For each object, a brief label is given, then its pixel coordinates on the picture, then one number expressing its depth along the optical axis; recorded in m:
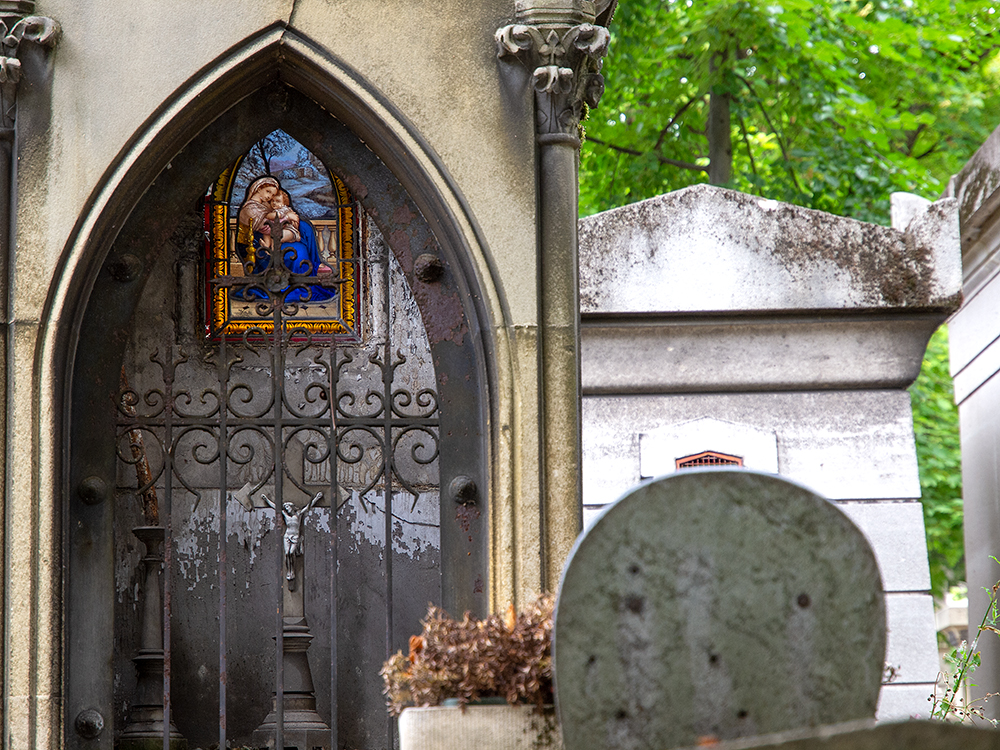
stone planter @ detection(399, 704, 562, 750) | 3.57
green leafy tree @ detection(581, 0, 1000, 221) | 12.03
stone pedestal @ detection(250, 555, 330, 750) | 5.30
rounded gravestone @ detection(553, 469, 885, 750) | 3.30
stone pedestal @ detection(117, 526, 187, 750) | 5.40
